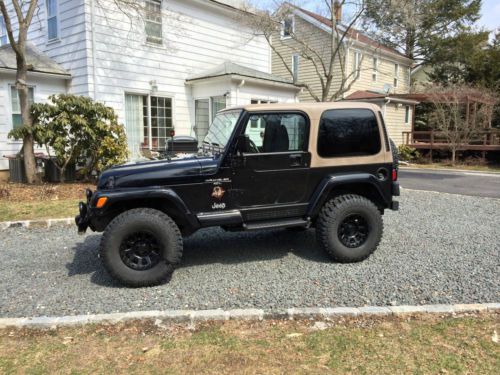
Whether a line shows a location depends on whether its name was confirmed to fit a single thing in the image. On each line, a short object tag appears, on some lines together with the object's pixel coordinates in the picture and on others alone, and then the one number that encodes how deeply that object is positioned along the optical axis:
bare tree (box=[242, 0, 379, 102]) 13.56
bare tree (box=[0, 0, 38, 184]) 9.03
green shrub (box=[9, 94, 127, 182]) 9.20
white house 11.14
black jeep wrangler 4.11
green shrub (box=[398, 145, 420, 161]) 20.09
